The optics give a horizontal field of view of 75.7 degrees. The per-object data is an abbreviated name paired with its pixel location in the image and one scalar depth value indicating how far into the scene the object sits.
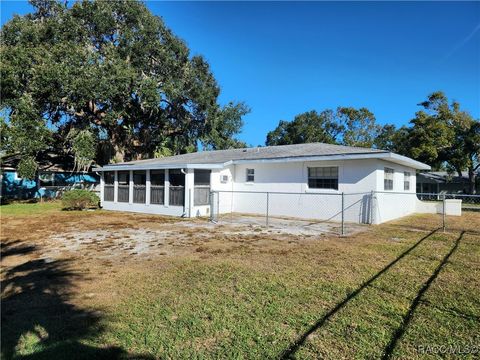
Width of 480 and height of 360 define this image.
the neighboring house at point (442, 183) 38.28
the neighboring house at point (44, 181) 24.75
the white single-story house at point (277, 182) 12.73
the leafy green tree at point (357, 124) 45.47
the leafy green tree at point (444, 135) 27.47
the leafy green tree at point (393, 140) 31.77
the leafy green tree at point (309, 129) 44.56
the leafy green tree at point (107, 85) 20.22
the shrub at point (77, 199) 16.95
